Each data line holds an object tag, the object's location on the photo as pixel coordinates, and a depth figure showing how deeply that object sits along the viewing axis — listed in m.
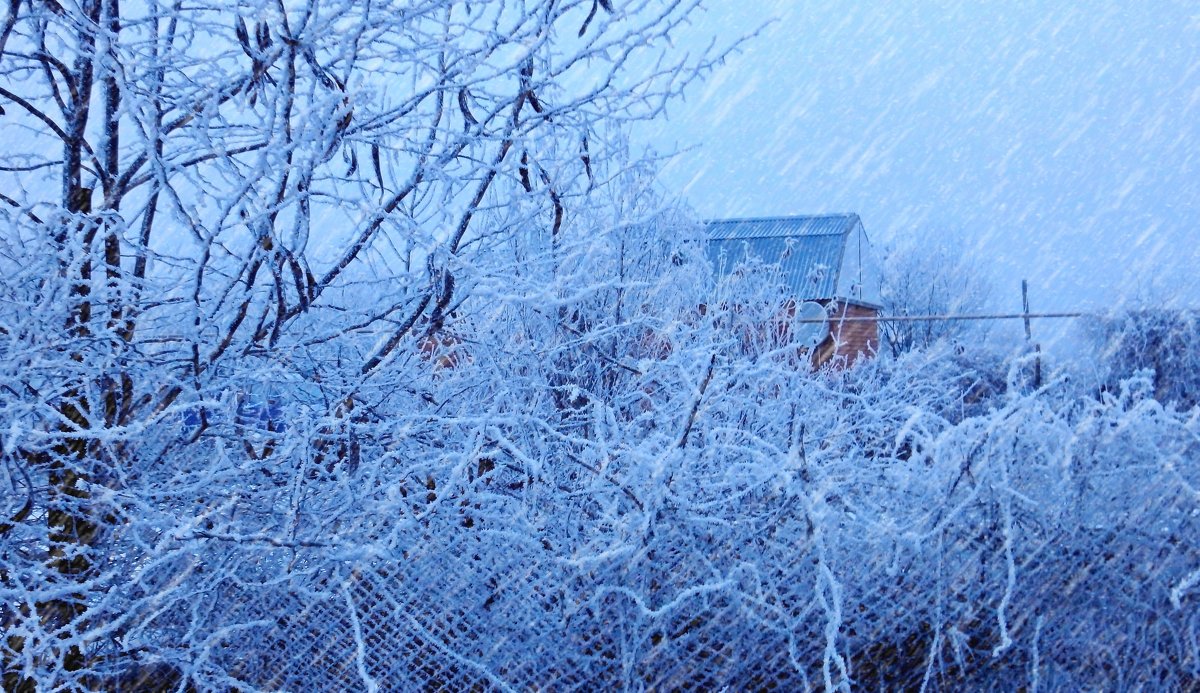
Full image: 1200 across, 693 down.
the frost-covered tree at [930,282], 32.56
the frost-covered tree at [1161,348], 22.38
